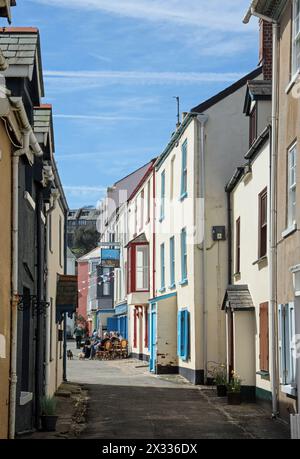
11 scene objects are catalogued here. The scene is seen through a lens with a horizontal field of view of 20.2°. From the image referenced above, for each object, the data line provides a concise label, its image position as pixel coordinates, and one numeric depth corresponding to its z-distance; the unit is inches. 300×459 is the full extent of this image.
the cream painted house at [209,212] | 1047.0
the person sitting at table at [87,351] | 1790.1
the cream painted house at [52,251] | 667.4
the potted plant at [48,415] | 603.2
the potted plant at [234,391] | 816.9
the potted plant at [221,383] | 896.3
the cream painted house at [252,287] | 770.2
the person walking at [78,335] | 2242.6
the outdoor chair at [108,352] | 1761.8
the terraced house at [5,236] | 444.8
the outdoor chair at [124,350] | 1774.1
